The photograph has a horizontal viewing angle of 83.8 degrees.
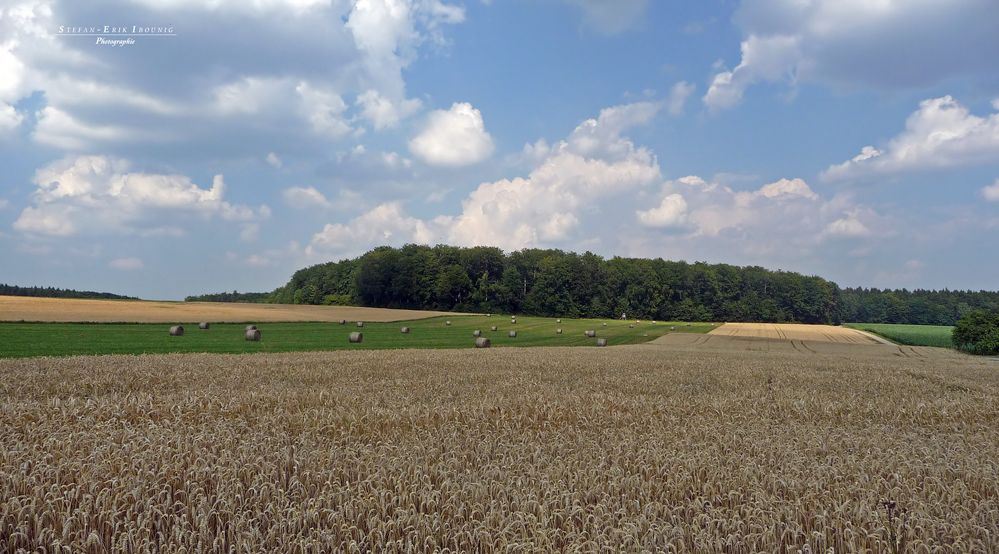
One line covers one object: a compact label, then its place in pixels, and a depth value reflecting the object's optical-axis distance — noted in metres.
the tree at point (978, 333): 52.81
